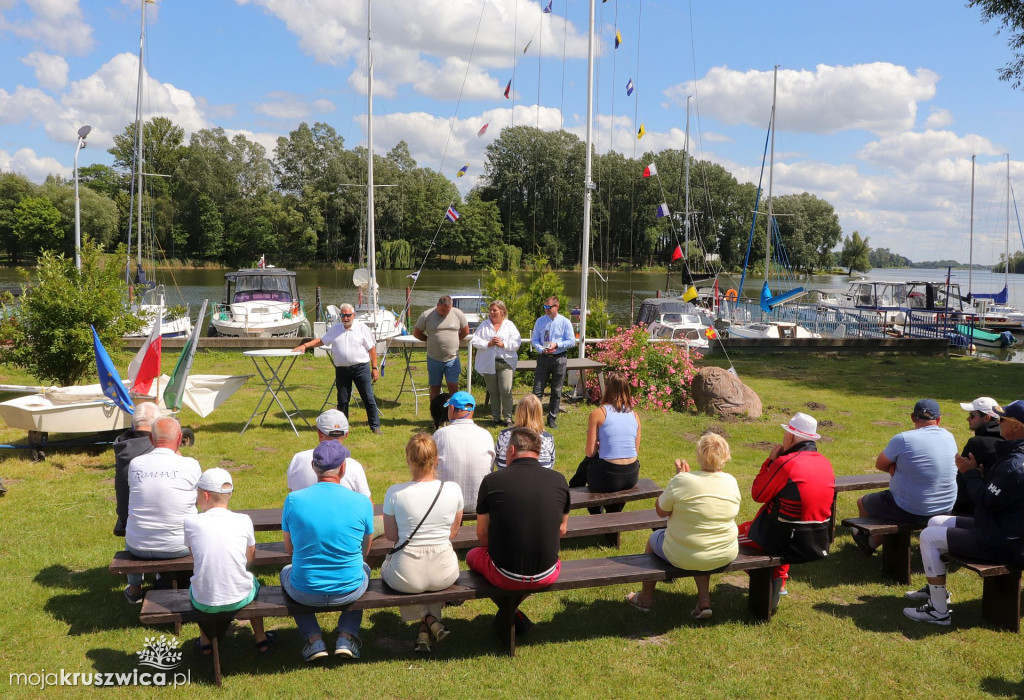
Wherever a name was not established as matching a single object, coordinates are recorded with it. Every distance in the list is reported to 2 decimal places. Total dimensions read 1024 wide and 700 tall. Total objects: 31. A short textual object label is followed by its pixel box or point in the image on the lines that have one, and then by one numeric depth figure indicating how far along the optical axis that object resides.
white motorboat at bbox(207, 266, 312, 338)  22.53
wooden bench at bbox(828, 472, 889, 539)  6.04
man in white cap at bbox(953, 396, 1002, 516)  5.16
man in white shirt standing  8.84
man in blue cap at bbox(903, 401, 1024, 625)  4.32
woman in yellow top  4.36
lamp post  21.09
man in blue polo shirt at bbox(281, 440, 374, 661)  3.87
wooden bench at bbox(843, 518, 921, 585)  5.08
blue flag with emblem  7.35
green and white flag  8.05
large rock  10.37
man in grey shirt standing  9.35
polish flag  7.98
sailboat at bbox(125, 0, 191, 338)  21.25
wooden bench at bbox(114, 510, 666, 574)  4.42
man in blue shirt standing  9.67
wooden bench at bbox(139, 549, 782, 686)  3.85
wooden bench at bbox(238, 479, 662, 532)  5.00
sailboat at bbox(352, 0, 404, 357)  18.48
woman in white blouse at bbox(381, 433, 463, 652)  4.02
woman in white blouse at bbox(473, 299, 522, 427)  9.36
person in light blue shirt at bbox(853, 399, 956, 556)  5.13
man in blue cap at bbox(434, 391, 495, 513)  5.08
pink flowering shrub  10.61
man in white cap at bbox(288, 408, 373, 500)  4.55
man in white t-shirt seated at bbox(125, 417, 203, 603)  4.41
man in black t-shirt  4.04
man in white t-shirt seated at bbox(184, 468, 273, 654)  3.80
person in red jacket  4.50
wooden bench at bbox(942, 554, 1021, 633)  4.37
